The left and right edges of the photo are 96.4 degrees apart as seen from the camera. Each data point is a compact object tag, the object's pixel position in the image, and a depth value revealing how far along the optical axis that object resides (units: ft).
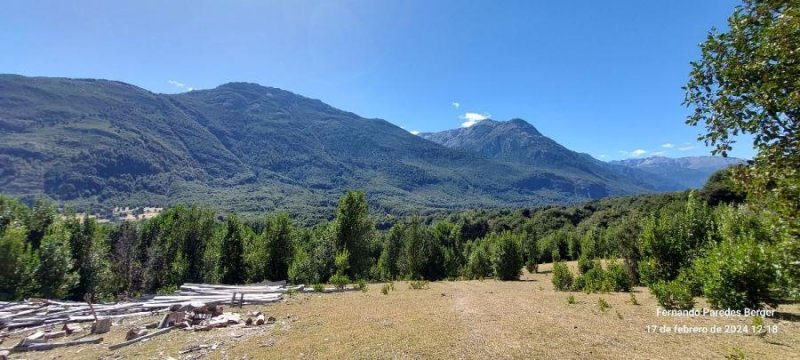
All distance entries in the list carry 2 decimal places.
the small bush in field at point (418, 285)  90.97
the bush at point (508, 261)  132.98
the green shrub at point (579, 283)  86.99
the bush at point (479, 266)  155.53
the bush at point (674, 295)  49.23
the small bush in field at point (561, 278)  90.99
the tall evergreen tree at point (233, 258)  139.74
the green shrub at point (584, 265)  123.55
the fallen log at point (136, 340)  42.12
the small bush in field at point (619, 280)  80.89
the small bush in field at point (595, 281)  79.87
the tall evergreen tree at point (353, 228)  126.72
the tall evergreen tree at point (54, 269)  78.54
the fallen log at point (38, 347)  42.11
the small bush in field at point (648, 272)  74.79
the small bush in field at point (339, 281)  89.56
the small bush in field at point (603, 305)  54.48
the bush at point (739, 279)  42.09
